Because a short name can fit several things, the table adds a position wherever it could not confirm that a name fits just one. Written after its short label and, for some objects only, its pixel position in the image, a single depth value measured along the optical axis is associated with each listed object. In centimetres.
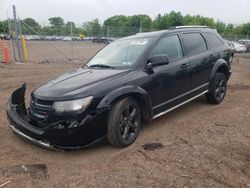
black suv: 244
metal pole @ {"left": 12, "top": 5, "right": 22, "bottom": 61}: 956
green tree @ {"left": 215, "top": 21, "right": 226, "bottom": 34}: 4603
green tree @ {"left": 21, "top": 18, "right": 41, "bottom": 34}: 1585
